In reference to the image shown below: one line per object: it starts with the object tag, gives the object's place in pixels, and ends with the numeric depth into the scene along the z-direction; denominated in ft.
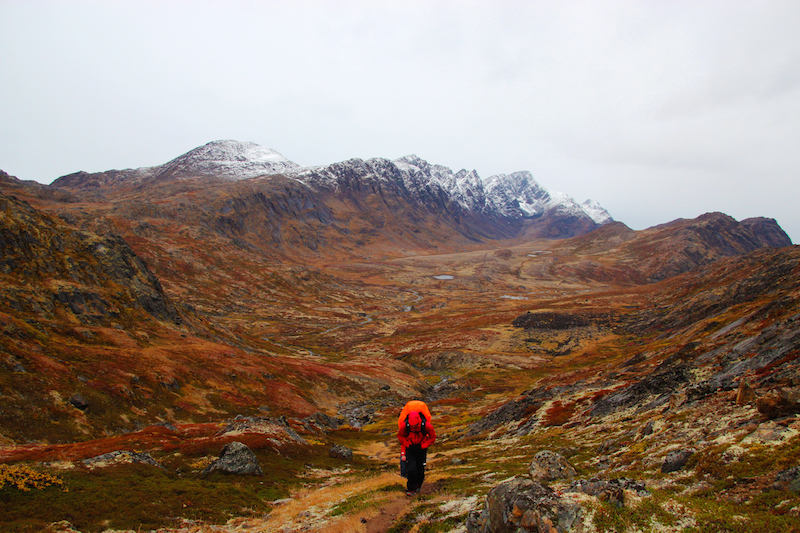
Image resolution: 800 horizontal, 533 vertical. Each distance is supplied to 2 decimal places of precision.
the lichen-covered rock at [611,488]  33.68
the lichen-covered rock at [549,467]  58.18
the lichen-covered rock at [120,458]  65.72
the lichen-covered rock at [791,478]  30.45
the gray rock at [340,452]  112.98
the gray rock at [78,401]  133.49
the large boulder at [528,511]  32.17
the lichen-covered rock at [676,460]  47.26
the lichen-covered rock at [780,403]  48.19
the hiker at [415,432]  52.65
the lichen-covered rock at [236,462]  76.54
